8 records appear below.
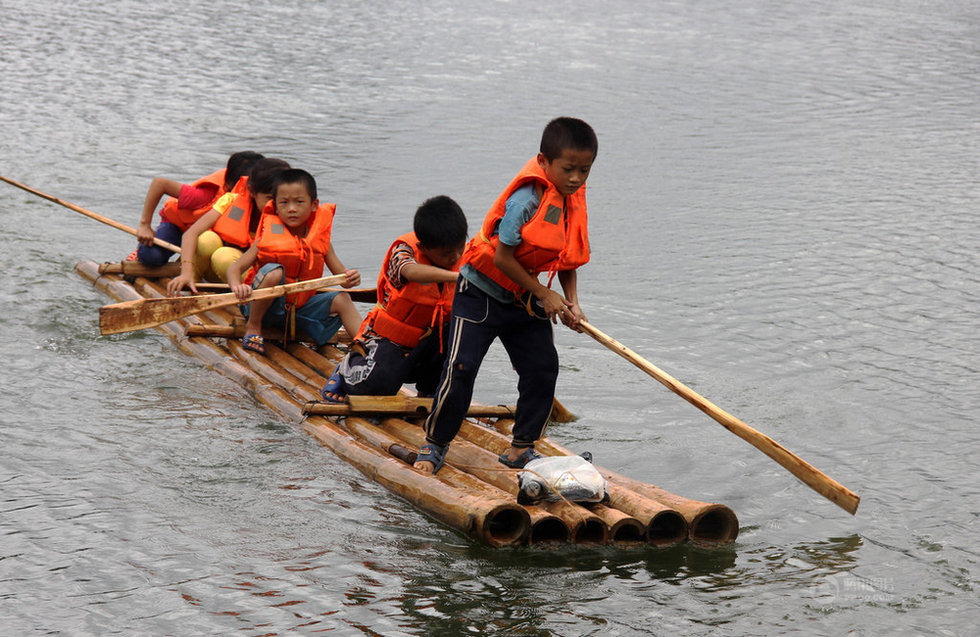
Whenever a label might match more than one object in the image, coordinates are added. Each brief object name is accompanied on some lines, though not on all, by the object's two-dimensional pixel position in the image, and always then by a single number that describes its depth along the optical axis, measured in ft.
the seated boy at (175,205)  54.34
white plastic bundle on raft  30.78
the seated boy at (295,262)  44.24
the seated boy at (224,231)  49.01
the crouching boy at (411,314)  36.19
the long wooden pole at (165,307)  41.88
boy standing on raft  31.40
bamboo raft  30.12
